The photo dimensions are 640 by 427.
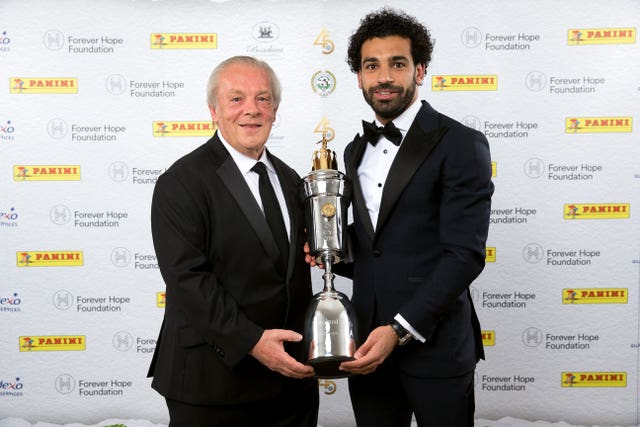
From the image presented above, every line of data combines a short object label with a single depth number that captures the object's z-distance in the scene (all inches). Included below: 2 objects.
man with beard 80.3
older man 78.2
